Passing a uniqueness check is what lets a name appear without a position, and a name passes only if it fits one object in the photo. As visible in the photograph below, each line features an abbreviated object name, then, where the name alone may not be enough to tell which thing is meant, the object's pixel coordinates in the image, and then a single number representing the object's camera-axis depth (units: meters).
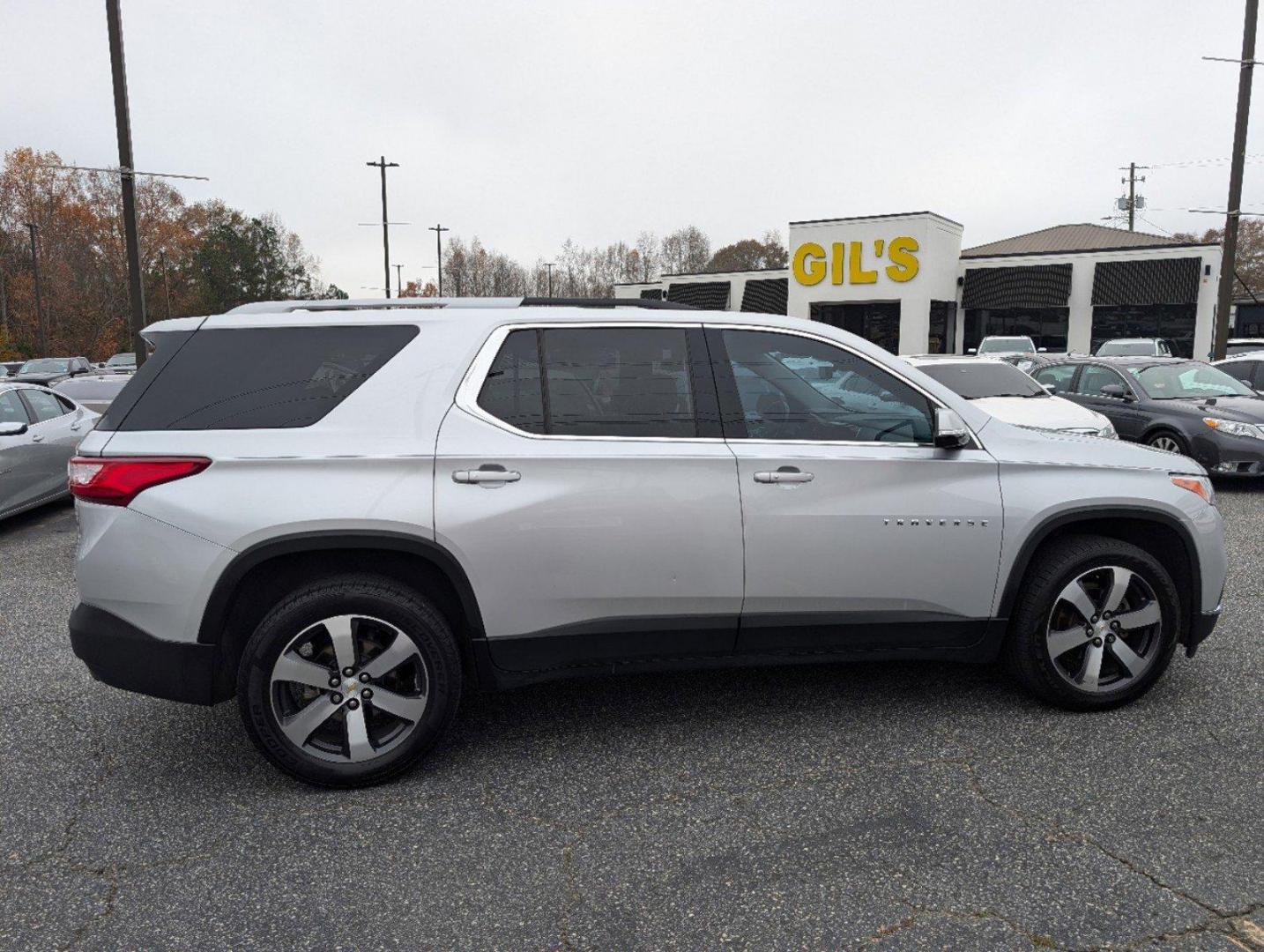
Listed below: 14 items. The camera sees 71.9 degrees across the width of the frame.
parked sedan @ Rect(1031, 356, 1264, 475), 9.54
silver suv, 3.09
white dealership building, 31.20
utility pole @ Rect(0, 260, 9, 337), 55.21
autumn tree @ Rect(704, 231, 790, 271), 96.38
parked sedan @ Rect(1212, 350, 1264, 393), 13.59
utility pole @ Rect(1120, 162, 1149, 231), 55.70
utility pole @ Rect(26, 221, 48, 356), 50.00
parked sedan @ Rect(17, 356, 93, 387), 31.23
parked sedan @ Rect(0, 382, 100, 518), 8.09
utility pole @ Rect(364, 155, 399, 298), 44.69
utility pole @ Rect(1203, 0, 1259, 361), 18.22
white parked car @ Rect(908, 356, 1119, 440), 8.84
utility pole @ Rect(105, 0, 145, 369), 13.48
